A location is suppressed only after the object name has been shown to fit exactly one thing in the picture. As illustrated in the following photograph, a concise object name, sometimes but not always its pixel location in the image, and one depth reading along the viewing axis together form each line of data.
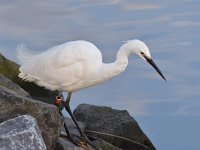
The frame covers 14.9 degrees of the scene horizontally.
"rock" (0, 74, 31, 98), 11.15
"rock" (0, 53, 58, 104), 13.44
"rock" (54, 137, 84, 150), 10.00
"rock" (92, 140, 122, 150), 11.72
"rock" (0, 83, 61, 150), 8.87
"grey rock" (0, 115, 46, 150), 7.84
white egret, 11.14
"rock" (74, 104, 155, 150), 12.99
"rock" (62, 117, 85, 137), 12.09
